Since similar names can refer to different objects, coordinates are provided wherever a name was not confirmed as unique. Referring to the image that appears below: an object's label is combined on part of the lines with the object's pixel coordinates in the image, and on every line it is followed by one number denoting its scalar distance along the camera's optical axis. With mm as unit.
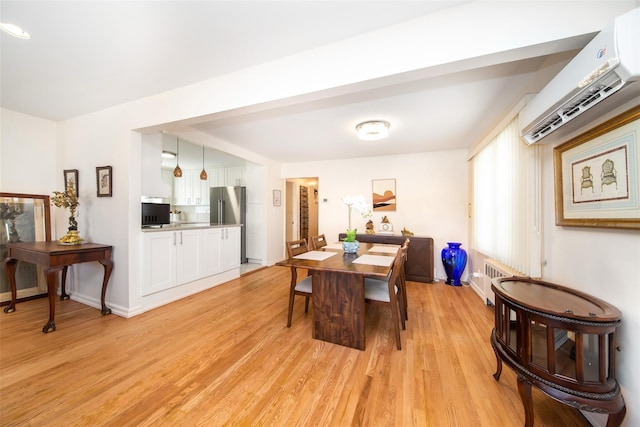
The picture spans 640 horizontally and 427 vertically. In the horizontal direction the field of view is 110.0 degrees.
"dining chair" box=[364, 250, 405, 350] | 1907
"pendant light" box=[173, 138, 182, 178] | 3841
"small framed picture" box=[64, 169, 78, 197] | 2859
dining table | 1927
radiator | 2359
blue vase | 3679
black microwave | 3150
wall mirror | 2744
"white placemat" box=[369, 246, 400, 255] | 2700
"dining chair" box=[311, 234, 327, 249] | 2955
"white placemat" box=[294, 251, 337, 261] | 2259
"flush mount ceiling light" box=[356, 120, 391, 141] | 2764
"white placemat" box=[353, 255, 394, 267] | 2049
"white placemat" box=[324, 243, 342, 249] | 3008
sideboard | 3832
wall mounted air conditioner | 866
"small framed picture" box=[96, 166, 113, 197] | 2580
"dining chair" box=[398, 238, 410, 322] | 2356
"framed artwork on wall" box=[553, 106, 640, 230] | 1059
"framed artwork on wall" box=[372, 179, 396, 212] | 4523
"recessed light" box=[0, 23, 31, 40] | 1450
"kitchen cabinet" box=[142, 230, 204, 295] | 2660
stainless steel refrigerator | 4957
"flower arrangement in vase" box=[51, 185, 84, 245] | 2537
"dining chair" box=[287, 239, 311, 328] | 2274
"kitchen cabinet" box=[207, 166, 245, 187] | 5203
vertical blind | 1857
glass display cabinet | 990
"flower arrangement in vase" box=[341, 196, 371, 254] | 2527
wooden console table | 2141
